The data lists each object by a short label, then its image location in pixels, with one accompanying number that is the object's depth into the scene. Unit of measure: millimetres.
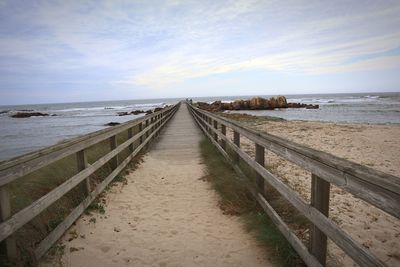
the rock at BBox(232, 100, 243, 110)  52059
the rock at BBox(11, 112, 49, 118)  55188
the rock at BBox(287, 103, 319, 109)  51406
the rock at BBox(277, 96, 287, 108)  54153
